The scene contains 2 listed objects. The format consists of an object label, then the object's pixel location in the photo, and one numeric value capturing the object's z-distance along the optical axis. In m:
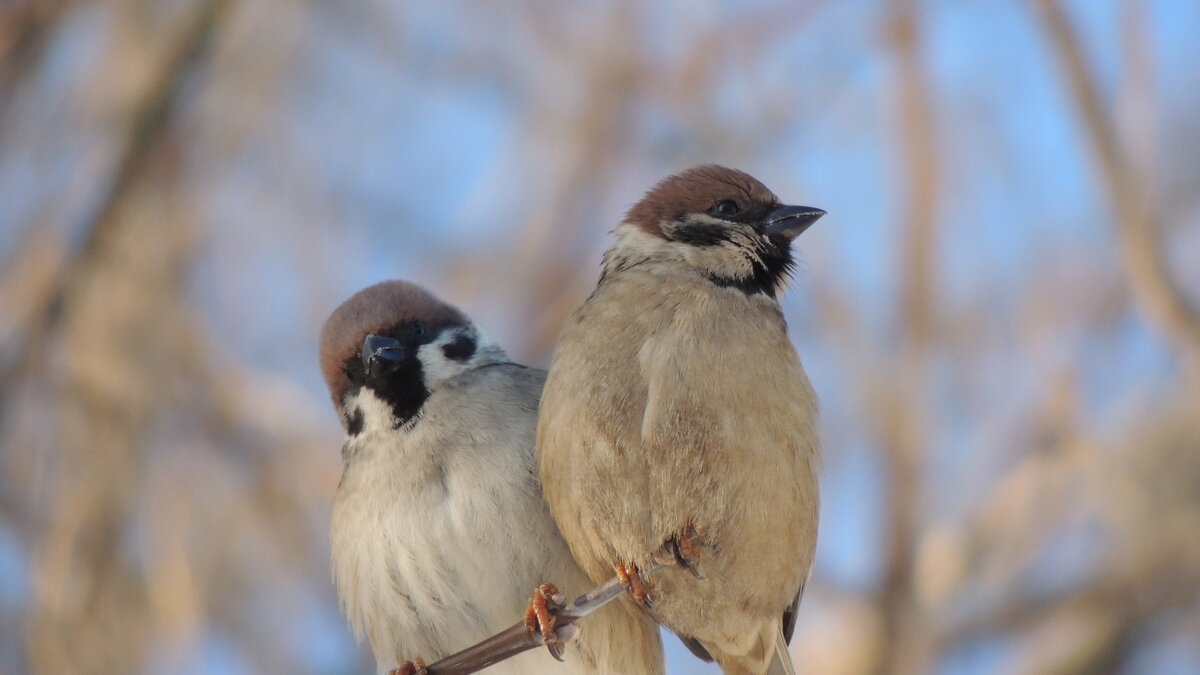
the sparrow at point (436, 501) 6.03
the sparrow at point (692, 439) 5.35
